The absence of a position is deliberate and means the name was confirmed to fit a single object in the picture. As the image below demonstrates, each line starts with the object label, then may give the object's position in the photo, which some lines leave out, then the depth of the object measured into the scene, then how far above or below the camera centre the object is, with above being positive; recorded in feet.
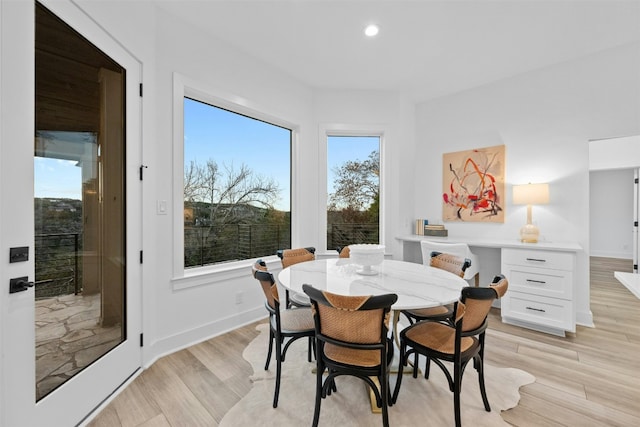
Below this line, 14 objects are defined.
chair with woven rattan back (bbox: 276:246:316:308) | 7.84 -1.48
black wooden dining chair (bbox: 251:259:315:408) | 5.70 -2.51
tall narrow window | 12.90 +1.16
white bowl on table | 6.31 -1.00
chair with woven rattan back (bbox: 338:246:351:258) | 9.54 -1.38
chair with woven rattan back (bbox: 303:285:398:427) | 4.31 -2.06
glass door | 4.21 -0.07
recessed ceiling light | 8.38 +5.80
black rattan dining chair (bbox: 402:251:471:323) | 6.65 -1.55
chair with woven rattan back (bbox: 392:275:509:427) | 4.73 -2.49
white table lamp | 10.10 +0.60
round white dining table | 5.00 -1.49
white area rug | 5.29 -4.02
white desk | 8.91 -2.42
